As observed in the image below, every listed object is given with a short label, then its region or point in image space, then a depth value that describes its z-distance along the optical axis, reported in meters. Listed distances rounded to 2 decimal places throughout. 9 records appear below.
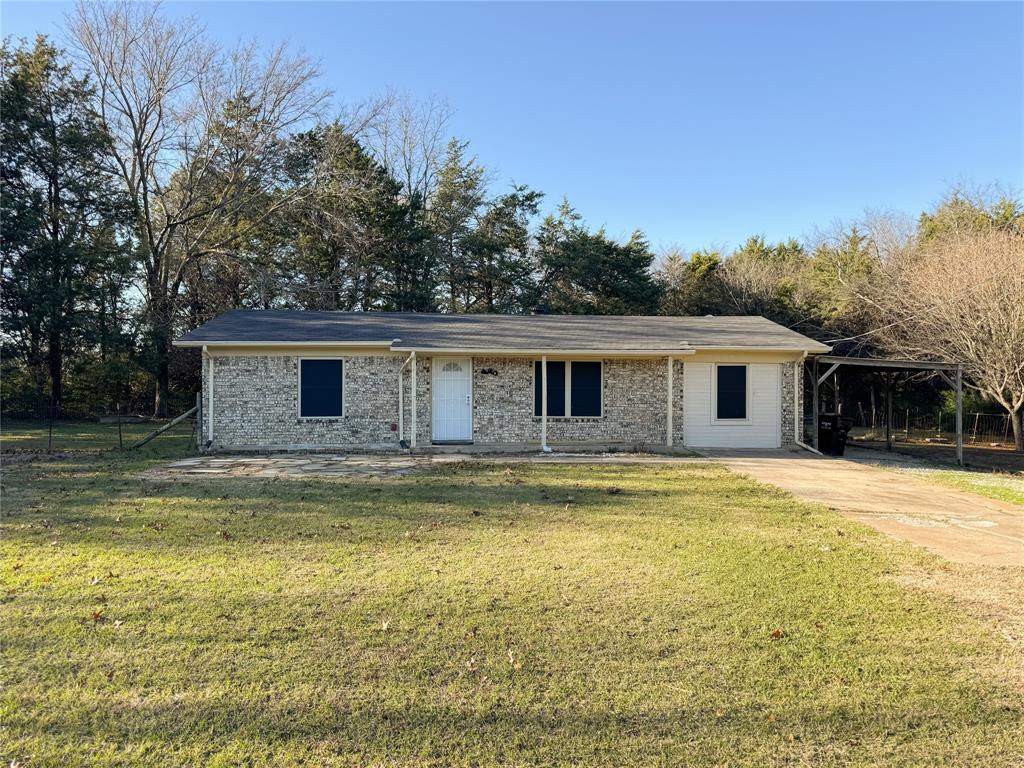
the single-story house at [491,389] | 13.59
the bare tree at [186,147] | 23.98
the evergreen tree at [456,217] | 28.88
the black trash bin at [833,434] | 14.20
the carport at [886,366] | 13.81
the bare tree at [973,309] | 16.72
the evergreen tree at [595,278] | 28.56
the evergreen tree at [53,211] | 21.78
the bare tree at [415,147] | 32.03
